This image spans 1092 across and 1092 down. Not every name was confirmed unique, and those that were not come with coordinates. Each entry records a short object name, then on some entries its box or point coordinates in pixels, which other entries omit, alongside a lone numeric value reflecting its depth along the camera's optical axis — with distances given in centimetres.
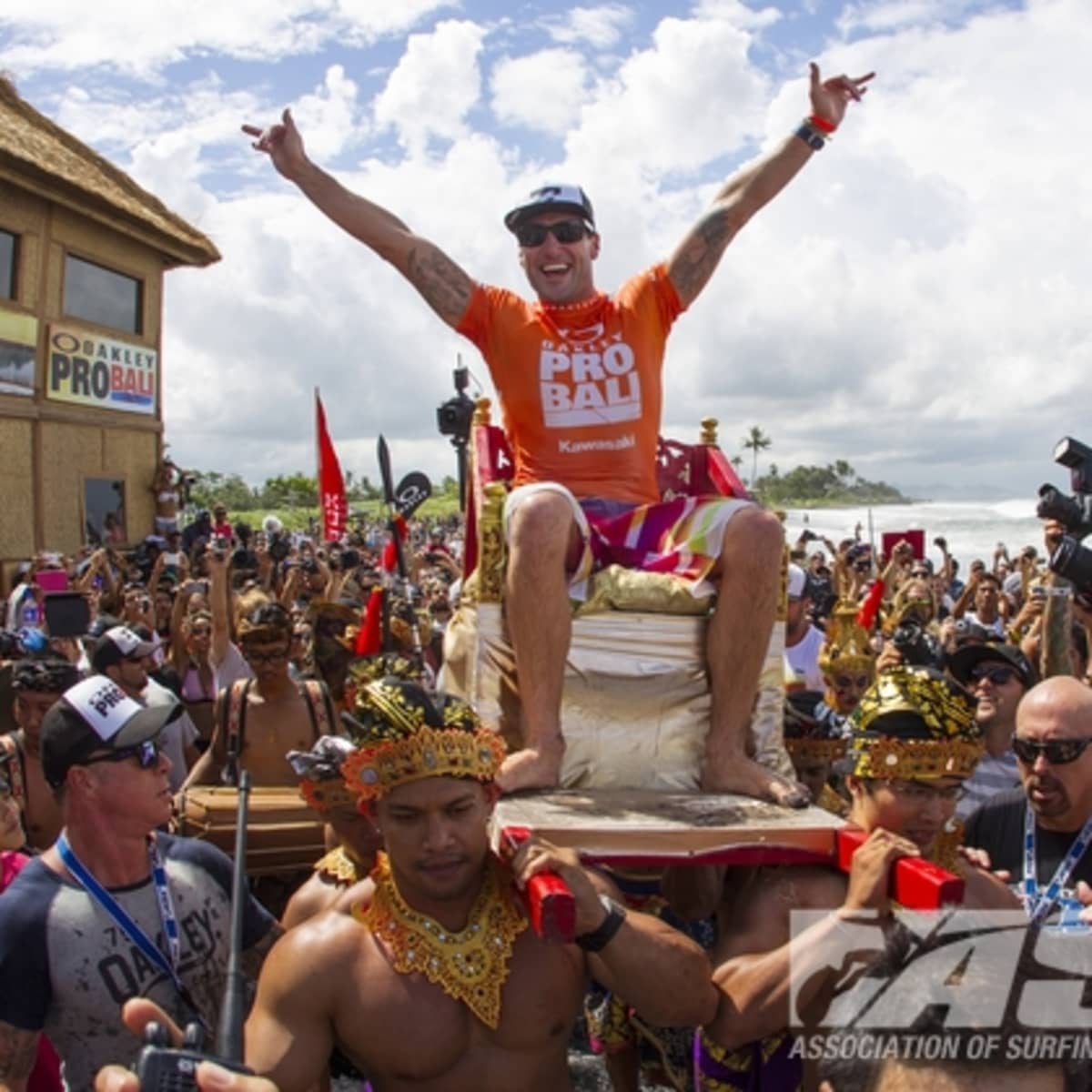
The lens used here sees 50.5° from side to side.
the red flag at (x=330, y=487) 1054
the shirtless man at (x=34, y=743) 441
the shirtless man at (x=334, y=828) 349
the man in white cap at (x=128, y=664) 575
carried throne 350
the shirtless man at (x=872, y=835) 282
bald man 333
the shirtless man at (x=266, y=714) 541
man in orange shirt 400
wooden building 1560
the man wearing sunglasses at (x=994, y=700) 496
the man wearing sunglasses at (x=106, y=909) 268
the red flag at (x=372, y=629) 649
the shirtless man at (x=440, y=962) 253
